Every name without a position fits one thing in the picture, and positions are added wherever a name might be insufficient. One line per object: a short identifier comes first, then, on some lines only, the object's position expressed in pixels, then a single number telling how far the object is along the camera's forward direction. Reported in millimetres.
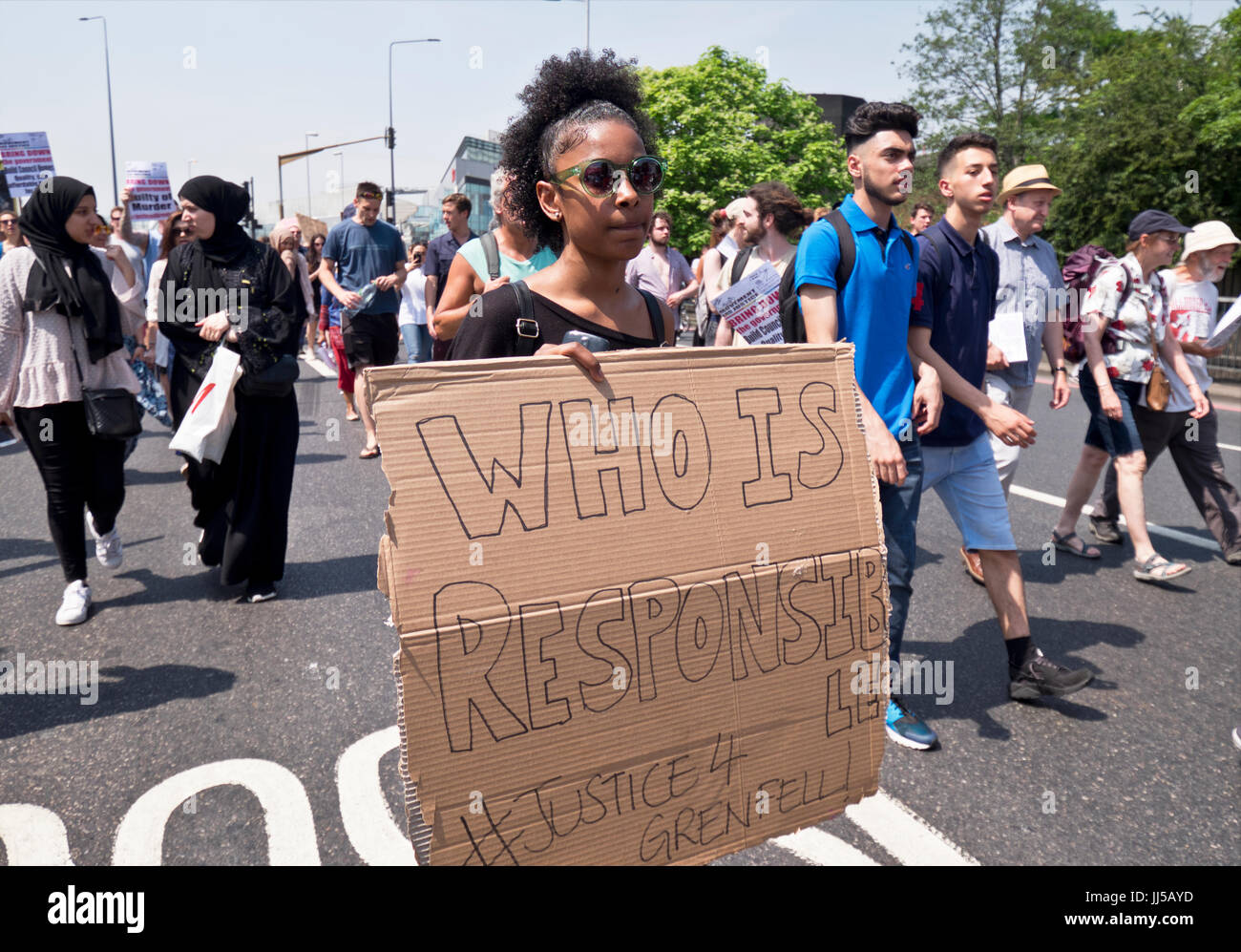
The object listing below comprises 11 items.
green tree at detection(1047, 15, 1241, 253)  21016
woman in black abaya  4828
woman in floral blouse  5504
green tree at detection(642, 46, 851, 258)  47562
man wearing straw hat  5082
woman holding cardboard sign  2078
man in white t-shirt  5633
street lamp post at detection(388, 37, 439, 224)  33438
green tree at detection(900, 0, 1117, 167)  41406
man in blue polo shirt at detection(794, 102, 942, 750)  3119
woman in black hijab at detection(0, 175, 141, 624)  4637
